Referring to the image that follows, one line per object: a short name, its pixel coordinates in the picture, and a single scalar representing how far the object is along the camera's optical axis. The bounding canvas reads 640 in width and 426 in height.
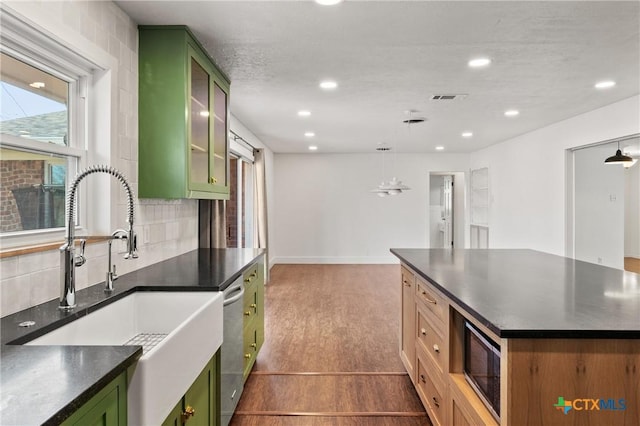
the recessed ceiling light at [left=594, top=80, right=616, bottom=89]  3.60
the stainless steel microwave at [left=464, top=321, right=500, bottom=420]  1.43
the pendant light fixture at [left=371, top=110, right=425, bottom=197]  4.86
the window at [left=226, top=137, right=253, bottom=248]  5.88
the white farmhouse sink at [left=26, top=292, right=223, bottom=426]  1.10
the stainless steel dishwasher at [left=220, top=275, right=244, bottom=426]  2.07
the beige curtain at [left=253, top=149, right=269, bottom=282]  6.48
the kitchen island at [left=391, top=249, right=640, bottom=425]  1.27
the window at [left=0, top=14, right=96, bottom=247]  1.50
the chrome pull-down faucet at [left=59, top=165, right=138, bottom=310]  1.45
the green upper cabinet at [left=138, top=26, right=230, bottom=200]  2.43
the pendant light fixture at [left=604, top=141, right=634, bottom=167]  4.14
